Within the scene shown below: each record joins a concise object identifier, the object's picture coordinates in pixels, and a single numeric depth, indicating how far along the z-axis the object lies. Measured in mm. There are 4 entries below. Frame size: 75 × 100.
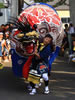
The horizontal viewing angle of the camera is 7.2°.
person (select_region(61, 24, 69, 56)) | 26741
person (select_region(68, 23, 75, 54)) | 23872
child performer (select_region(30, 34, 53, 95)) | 13468
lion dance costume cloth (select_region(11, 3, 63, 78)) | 14076
